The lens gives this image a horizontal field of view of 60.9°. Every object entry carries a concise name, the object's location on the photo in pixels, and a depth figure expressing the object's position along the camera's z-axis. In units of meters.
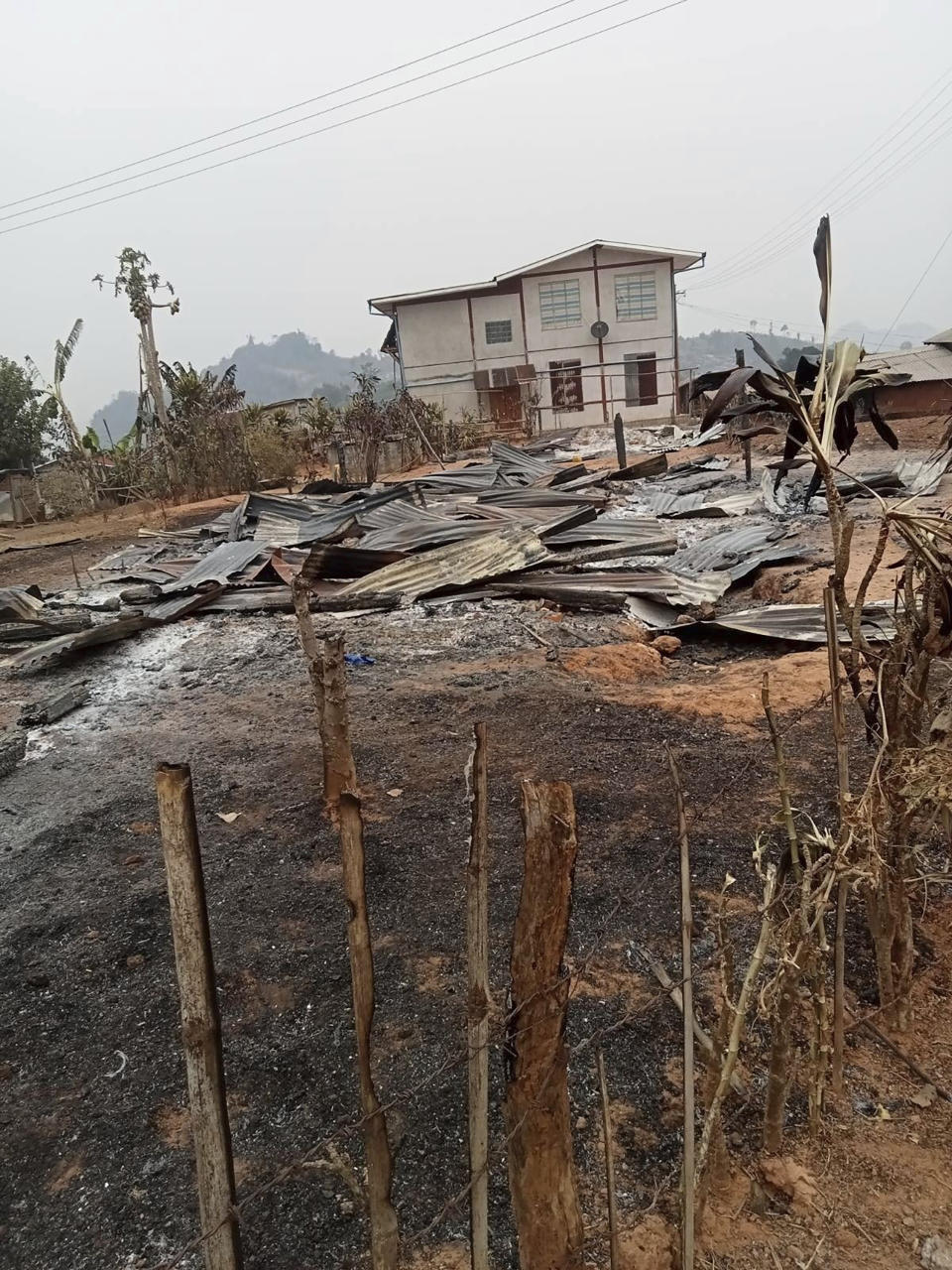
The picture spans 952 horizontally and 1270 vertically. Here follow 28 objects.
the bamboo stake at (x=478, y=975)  1.22
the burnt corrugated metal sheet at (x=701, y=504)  10.15
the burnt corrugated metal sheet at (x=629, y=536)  8.08
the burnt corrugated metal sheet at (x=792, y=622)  5.35
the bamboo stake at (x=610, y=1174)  1.33
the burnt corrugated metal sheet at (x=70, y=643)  6.42
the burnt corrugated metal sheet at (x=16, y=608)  7.69
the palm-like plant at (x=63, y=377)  18.94
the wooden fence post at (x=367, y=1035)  1.24
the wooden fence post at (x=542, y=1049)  1.31
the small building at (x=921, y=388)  16.75
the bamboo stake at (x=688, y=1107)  1.40
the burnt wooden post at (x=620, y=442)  13.70
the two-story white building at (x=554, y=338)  25.52
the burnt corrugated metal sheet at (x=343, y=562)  7.85
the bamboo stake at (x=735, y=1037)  1.49
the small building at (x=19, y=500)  18.36
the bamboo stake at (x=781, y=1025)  1.64
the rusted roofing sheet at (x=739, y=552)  7.36
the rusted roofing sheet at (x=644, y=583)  6.59
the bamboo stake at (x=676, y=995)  1.70
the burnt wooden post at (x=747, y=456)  10.92
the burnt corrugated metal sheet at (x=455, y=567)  7.32
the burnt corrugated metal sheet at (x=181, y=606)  7.21
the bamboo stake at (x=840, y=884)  1.82
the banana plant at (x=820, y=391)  1.93
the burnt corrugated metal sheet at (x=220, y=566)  7.98
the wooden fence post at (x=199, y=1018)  1.14
